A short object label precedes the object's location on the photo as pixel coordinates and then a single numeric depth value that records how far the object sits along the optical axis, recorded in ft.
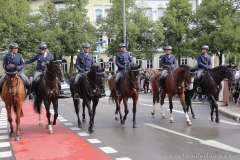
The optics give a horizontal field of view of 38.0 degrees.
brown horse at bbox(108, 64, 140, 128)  39.09
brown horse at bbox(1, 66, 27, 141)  34.14
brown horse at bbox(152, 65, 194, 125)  42.01
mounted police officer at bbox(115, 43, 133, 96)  43.45
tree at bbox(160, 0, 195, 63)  173.07
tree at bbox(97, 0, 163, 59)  162.91
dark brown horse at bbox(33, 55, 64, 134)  36.47
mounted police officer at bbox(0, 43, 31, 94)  37.65
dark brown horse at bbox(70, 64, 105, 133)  37.40
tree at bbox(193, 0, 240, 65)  153.69
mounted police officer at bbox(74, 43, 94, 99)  41.34
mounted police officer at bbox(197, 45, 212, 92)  45.52
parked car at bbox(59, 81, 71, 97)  97.71
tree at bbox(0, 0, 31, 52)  145.07
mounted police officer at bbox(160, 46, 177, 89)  46.75
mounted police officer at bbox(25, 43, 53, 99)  40.27
